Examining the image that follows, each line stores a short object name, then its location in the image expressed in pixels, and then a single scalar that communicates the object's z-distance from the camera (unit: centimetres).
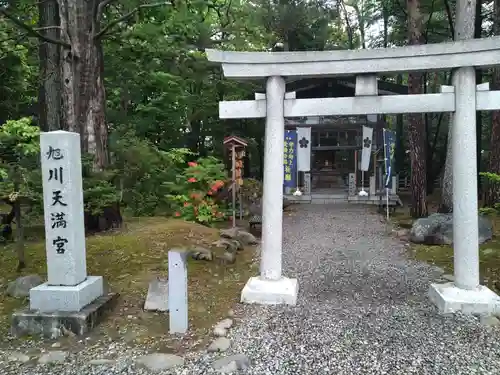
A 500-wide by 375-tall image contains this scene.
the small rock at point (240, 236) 859
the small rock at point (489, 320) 442
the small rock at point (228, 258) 699
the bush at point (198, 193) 1055
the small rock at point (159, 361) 362
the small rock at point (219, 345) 394
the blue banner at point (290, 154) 1421
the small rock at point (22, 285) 520
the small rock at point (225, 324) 446
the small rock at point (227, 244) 765
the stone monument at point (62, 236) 442
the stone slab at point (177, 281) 422
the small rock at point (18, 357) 383
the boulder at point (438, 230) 845
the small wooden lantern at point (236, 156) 1016
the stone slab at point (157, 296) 489
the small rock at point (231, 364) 359
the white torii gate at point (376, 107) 475
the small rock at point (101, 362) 370
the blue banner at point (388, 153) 1264
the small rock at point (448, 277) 628
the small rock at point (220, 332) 427
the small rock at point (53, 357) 379
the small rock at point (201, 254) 676
